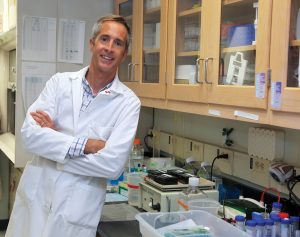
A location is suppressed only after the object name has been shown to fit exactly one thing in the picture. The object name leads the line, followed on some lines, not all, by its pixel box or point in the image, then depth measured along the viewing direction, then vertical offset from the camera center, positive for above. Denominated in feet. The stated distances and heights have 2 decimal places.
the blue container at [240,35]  5.26 +0.78
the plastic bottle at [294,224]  4.76 -1.49
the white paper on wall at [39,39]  8.88 +1.09
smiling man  5.76 -0.73
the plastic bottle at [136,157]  9.02 -1.48
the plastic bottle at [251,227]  4.55 -1.47
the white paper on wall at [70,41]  9.24 +1.11
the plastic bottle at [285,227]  4.66 -1.49
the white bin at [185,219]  4.73 -1.57
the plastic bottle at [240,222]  4.86 -1.52
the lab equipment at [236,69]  5.40 +0.33
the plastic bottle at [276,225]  4.67 -1.48
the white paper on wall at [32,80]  8.95 +0.20
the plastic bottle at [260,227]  4.57 -1.47
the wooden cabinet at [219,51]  4.90 +0.59
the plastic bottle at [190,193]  6.02 -1.50
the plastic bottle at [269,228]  4.62 -1.50
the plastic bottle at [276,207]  5.21 -1.43
